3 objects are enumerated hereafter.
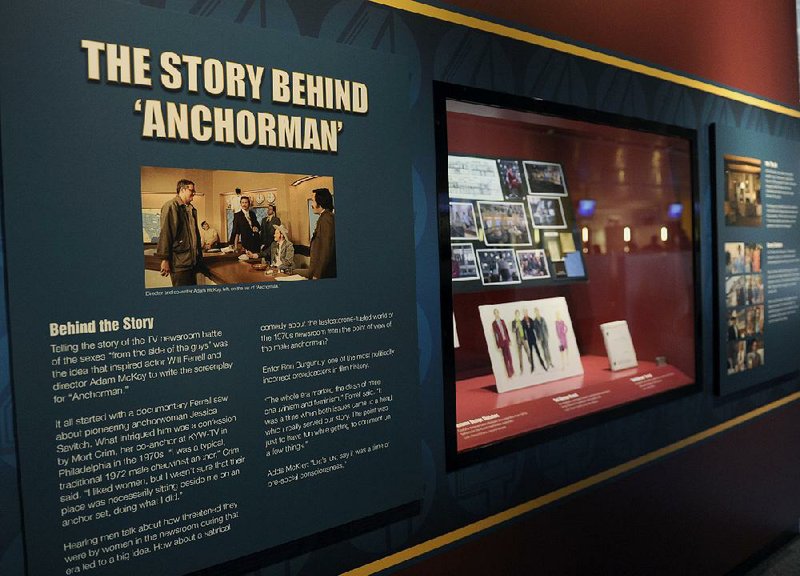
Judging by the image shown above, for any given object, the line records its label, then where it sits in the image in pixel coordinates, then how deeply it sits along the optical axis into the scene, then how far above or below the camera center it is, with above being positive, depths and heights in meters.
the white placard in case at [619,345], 3.03 -0.34
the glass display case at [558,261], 2.39 +0.04
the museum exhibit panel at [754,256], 3.33 +0.04
